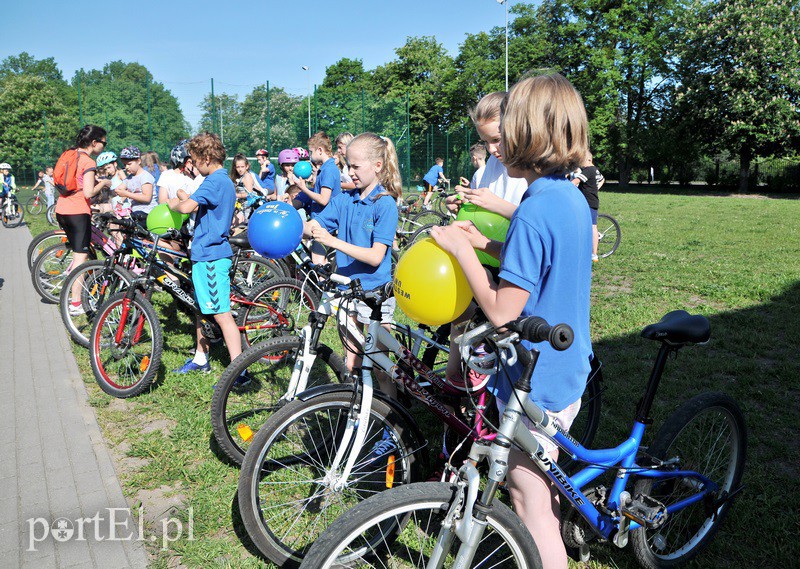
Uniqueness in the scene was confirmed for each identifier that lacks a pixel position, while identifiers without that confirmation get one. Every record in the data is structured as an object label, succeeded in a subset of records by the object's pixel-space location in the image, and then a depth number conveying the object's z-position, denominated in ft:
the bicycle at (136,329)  15.60
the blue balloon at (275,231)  10.07
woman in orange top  22.21
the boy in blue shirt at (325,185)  21.58
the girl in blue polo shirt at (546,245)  6.14
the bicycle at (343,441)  8.68
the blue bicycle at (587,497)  5.88
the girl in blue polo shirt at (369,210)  11.52
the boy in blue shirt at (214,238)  15.33
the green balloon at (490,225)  8.62
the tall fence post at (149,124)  65.82
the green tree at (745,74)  92.89
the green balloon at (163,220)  16.75
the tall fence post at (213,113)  66.90
